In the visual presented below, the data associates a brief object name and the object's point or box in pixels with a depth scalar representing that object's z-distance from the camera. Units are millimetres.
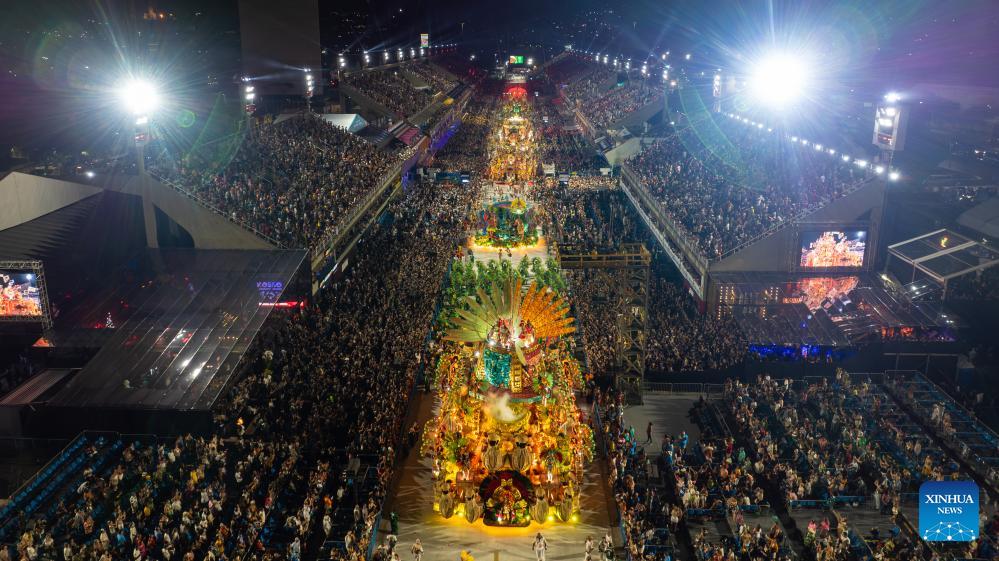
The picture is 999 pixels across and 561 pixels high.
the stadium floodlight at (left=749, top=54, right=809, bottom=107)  61031
